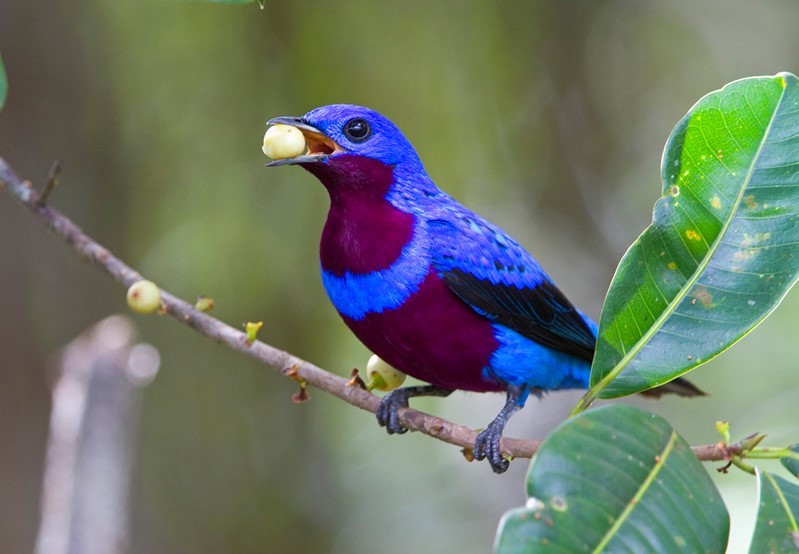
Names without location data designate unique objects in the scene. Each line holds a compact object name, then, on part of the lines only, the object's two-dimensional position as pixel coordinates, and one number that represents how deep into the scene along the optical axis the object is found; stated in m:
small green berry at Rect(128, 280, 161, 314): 5.57
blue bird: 6.30
